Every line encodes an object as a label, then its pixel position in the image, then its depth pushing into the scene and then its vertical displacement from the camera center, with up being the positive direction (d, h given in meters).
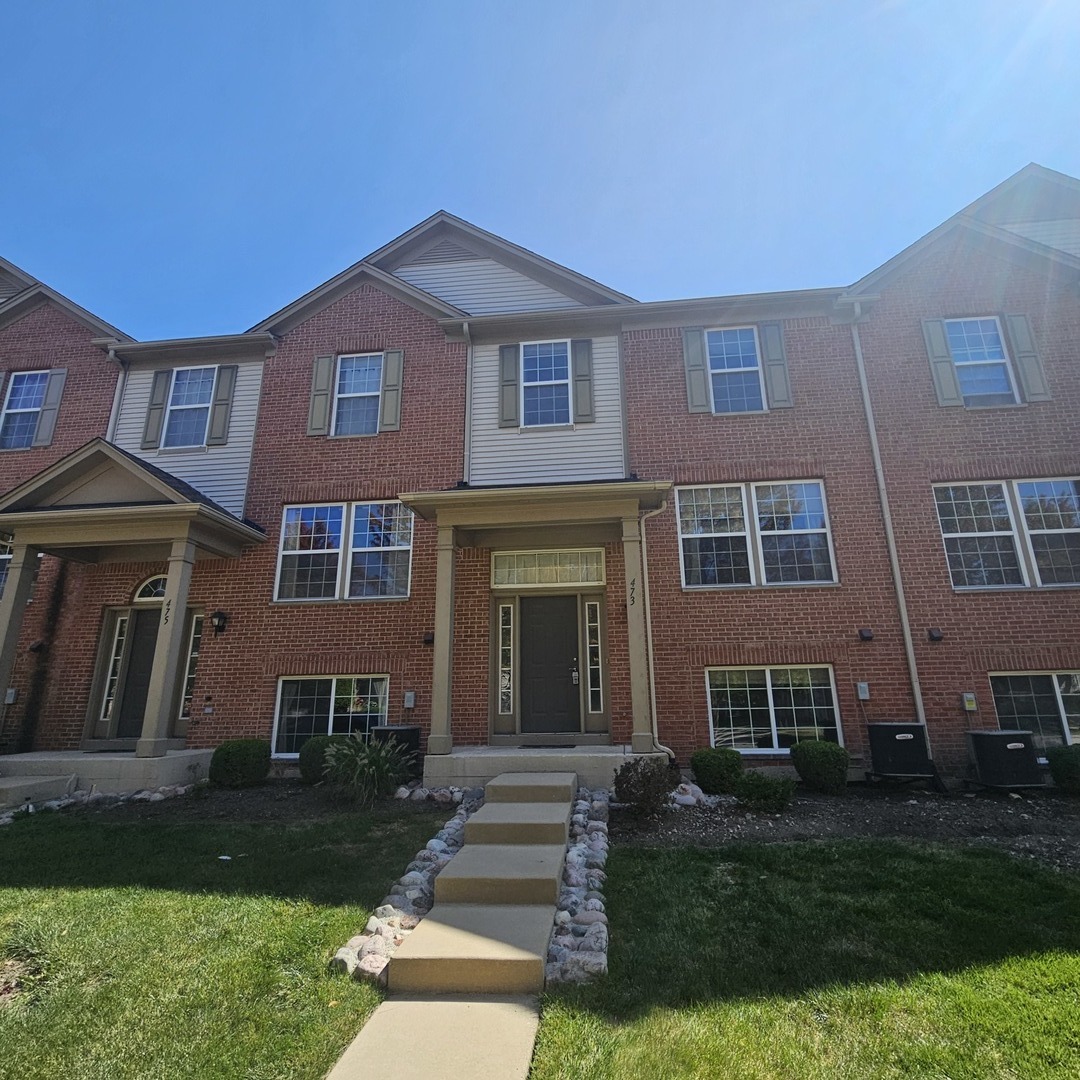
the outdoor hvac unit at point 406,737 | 8.35 -0.53
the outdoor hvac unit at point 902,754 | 7.80 -0.75
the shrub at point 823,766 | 7.53 -0.86
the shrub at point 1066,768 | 7.28 -0.87
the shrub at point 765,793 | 6.55 -1.02
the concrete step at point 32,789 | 7.71 -1.12
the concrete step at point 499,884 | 4.25 -1.26
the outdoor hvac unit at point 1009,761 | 7.42 -0.81
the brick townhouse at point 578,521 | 8.73 +2.56
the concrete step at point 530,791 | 6.36 -0.96
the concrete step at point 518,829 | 5.30 -1.12
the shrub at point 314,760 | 8.09 -0.80
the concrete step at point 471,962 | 3.31 -1.39
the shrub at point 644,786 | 6.25 -0.91
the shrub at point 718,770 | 7.21 -0.86
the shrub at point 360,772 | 7.21 -0.86
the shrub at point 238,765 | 8.30 -0.88
